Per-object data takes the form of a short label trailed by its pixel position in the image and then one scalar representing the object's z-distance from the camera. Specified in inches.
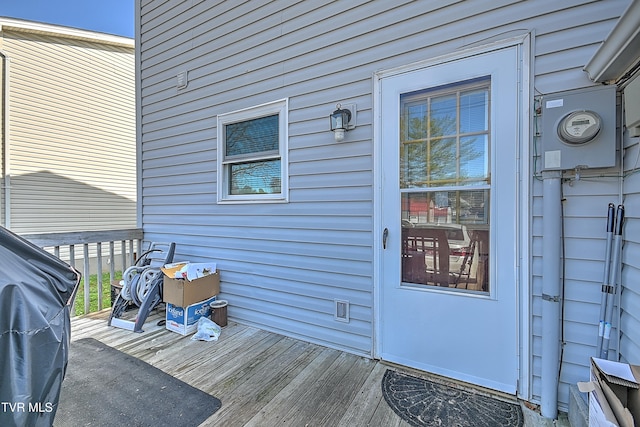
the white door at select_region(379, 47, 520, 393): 75.4
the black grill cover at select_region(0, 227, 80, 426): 43.9
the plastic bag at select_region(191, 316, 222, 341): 109.5
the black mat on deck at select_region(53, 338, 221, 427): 68.6
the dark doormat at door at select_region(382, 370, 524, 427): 67.5
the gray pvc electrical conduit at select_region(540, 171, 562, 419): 68.3
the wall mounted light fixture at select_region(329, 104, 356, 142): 96.2
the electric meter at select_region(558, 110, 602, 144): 63.3
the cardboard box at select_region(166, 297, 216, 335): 112.8
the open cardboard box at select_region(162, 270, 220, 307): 111.5
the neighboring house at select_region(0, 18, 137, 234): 235.3
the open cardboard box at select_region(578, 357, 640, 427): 44.1
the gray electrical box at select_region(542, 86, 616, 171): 62.9
